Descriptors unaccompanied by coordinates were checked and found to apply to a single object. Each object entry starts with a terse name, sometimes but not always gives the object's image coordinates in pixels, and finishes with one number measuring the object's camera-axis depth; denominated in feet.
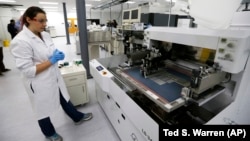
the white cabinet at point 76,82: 6.27
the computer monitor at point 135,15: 8.45
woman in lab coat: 3.66
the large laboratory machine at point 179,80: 2.47
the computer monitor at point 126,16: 9.63
